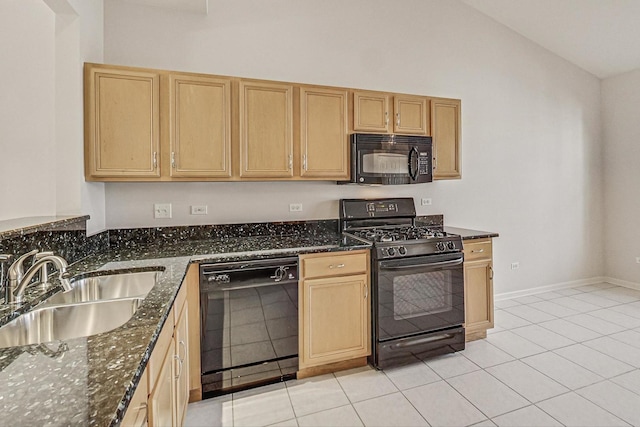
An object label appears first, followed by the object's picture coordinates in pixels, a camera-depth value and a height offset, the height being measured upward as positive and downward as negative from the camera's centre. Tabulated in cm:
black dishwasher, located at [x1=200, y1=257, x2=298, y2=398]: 211 -73
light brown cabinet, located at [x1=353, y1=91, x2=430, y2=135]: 288 +89
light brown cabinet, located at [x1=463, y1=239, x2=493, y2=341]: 290 -68
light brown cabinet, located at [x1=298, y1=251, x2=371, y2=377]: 235 -72
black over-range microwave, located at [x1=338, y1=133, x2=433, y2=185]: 284 +47
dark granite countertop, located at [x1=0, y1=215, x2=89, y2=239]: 140 -4
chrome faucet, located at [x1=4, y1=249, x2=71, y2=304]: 128 -24
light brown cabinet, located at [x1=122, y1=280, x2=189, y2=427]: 97 -61
